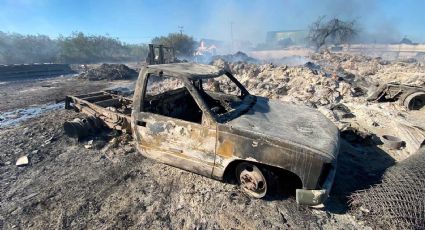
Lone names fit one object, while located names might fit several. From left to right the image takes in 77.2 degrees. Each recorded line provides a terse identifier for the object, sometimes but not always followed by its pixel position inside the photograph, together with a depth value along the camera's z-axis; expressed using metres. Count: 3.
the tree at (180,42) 37.28
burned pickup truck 2.95
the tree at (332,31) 29.38
